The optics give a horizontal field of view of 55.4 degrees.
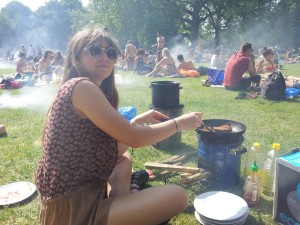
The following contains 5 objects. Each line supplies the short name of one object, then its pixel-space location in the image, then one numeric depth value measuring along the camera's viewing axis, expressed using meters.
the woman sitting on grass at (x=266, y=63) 12.04
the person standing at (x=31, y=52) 27.44
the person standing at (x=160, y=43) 19.58
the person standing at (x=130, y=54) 18.09
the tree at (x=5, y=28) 63.59
